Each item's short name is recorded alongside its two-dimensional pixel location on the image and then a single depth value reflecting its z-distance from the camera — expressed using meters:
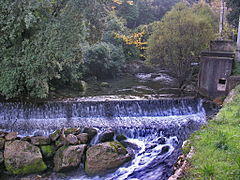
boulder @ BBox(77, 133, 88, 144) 10.23
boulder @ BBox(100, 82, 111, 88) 19.20
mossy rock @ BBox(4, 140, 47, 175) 8.98
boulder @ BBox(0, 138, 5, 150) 9.78
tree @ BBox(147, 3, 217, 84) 16.03
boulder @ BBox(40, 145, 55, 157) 9.68
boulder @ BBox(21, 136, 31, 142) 9.97
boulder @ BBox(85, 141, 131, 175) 8.99
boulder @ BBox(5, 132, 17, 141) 10.02
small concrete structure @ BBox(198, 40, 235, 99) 15.18
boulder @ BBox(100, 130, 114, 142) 10.48
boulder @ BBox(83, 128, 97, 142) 10.67
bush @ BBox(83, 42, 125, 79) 21.77
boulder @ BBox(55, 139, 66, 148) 9.95
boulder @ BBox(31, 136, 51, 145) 9.88
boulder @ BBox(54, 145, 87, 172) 9.04
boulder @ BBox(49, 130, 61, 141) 10.20
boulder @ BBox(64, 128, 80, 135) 10.53
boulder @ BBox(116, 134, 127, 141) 10.89
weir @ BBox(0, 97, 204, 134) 11.88
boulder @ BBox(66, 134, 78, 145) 9.89
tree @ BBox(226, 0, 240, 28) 20.41
